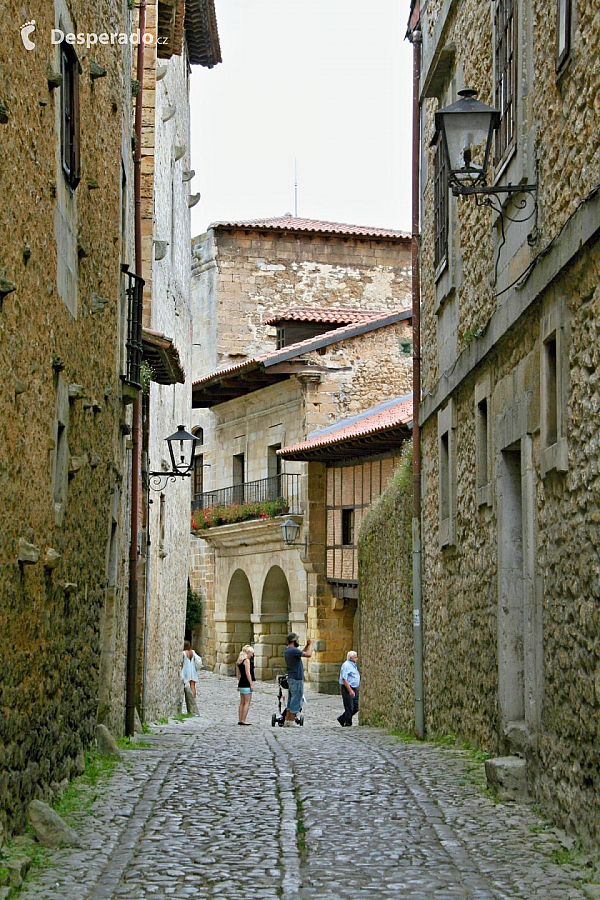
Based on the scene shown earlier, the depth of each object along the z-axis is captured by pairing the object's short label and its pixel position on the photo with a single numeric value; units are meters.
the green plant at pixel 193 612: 39.41
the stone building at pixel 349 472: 27.81
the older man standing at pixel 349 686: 21.38
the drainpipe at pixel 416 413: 14.12
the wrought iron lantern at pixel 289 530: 29.66
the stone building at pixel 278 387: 31.67
